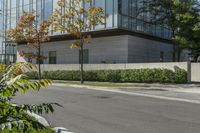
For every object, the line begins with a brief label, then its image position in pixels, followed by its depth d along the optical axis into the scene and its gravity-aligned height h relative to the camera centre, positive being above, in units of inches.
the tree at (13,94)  75.6 -10.8
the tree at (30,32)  1071.8 +140.7
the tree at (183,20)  913.2 +171.1
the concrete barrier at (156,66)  838.8 -8.3
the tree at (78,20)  851.9 +155.1
